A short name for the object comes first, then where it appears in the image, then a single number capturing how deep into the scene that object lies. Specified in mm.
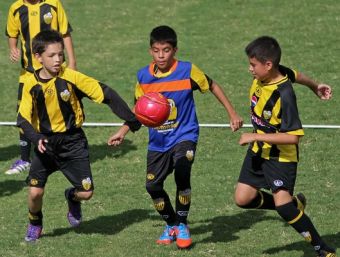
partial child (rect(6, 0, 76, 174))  23094
